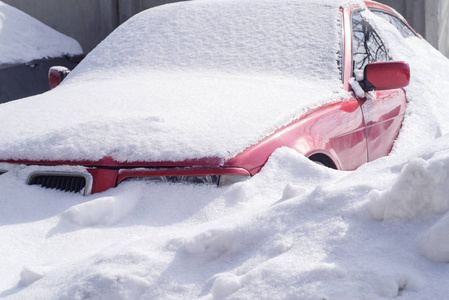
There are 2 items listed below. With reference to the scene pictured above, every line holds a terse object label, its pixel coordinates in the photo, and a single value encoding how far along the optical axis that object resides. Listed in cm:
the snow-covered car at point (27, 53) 859
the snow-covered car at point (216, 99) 262
